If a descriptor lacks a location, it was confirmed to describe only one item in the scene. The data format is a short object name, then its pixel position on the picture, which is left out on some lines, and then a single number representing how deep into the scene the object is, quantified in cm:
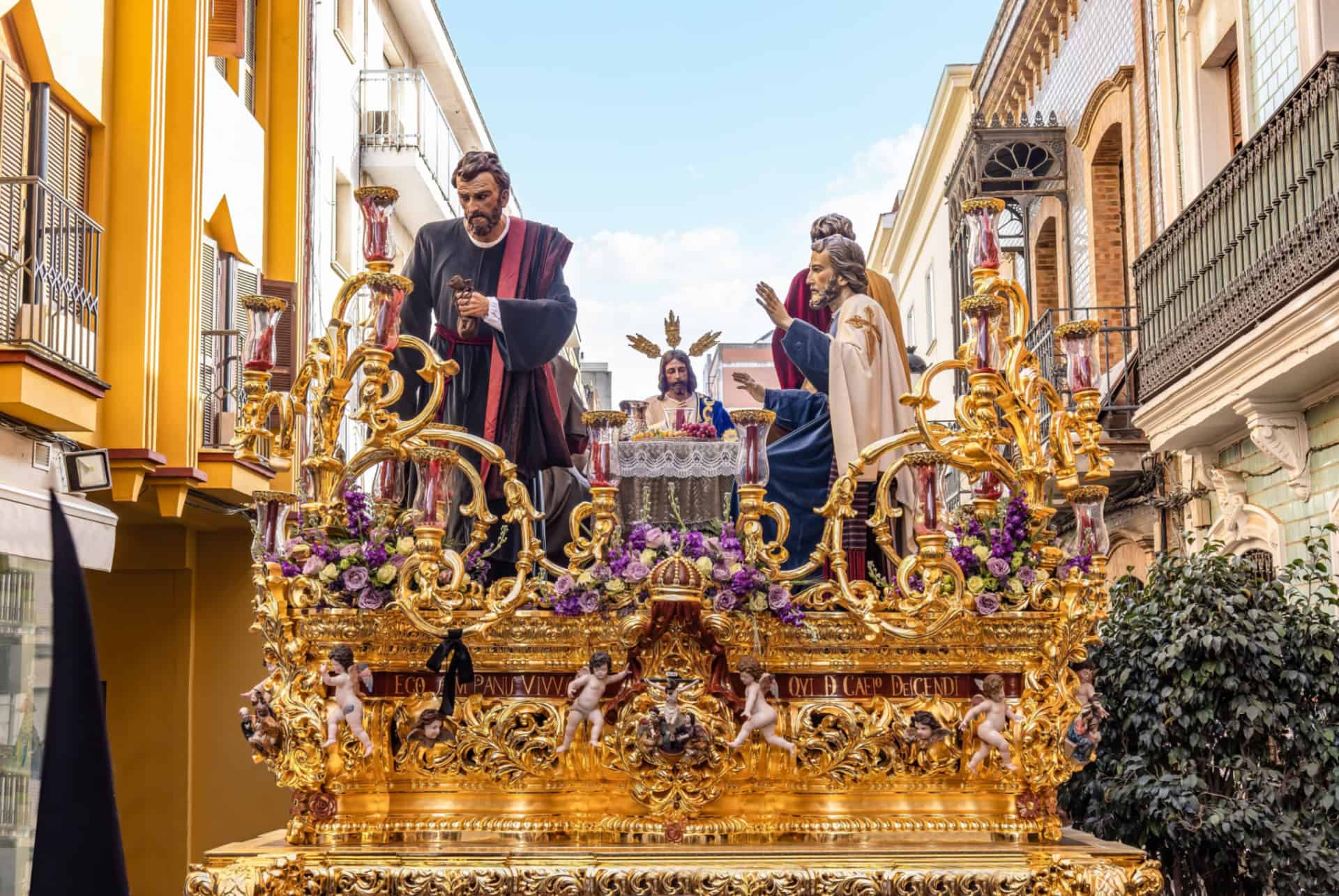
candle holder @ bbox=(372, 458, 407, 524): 646
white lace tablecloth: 671
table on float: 670
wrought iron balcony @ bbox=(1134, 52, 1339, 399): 864
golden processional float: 601
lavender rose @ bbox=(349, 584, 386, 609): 612
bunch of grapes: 685
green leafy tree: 716
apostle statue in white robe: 680
